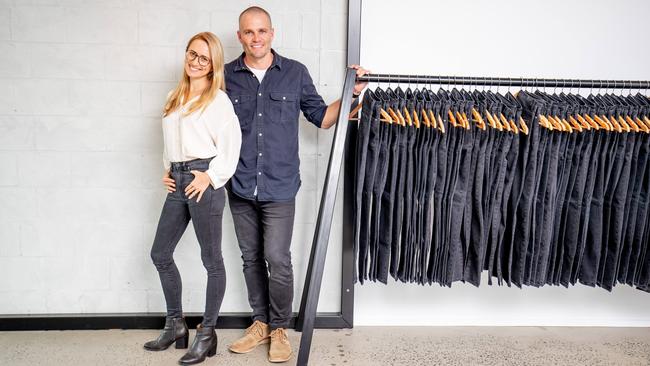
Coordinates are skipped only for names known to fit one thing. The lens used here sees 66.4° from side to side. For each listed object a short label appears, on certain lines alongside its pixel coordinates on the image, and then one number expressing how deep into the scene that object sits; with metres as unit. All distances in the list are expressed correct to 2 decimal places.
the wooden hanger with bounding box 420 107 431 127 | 2.19
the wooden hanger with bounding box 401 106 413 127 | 2.19
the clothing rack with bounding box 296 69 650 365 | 2.01
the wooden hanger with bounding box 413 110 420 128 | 2.19
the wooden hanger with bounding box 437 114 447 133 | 2.18
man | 2.37
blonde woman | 2.22
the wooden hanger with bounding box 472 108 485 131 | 2.19
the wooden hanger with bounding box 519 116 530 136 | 2.20
